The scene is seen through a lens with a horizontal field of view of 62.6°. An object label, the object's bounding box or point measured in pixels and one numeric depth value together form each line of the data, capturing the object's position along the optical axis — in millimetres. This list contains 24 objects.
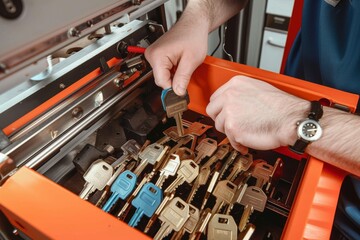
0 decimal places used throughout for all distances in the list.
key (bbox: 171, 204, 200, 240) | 595
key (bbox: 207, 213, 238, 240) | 567
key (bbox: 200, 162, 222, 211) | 648
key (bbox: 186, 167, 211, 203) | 659
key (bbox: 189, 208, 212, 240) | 587
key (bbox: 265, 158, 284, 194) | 675
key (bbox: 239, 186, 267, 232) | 602
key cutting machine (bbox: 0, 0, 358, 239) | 439
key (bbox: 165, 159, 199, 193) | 665
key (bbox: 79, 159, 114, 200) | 655
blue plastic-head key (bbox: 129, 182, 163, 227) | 611
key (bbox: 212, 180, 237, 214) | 644
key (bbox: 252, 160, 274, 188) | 681
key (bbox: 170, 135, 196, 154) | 764
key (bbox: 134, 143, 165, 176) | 698
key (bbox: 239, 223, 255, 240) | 557
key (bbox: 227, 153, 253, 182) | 709
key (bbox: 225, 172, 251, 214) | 634
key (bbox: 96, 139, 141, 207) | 655
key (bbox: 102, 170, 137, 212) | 633
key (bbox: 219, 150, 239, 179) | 712
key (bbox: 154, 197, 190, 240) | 589
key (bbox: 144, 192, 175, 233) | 605
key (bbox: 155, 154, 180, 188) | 671
